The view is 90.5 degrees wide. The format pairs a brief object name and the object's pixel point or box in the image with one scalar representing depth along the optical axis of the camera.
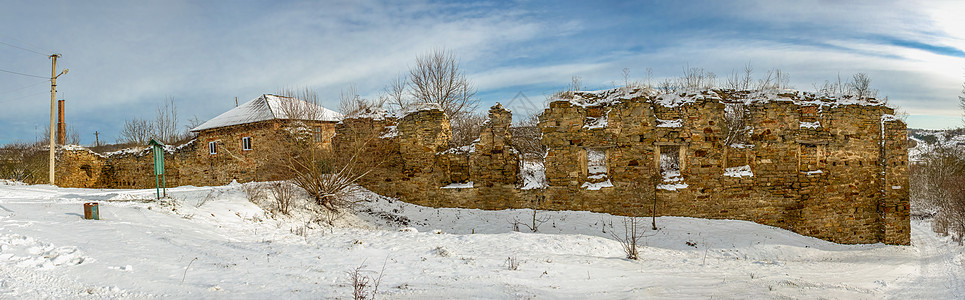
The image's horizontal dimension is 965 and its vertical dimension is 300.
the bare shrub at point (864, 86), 23.61
